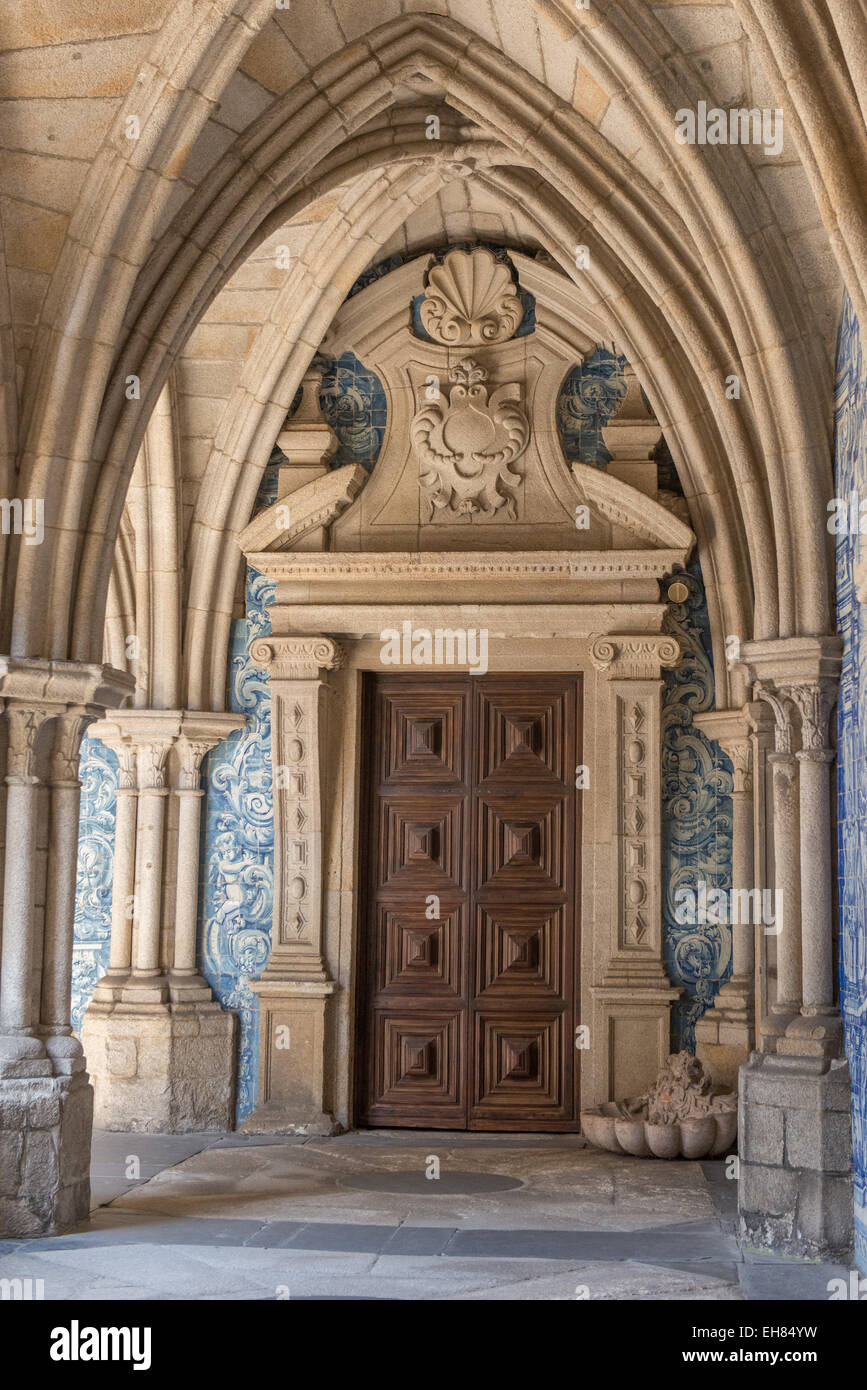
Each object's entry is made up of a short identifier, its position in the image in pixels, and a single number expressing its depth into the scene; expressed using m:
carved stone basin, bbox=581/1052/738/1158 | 6.02
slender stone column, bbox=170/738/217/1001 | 6.94
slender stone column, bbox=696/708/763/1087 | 6.43
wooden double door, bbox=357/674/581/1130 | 6.91
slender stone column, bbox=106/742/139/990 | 6.96
